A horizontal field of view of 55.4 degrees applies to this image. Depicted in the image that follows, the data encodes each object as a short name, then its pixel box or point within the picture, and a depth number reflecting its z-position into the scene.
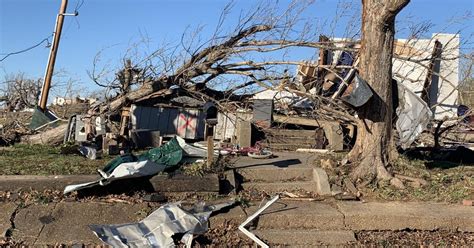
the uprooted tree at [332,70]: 7.10
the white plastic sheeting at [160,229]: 4.85
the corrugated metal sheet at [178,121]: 11.20
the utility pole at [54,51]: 13.71
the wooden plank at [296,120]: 10.28
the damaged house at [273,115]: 9.73
